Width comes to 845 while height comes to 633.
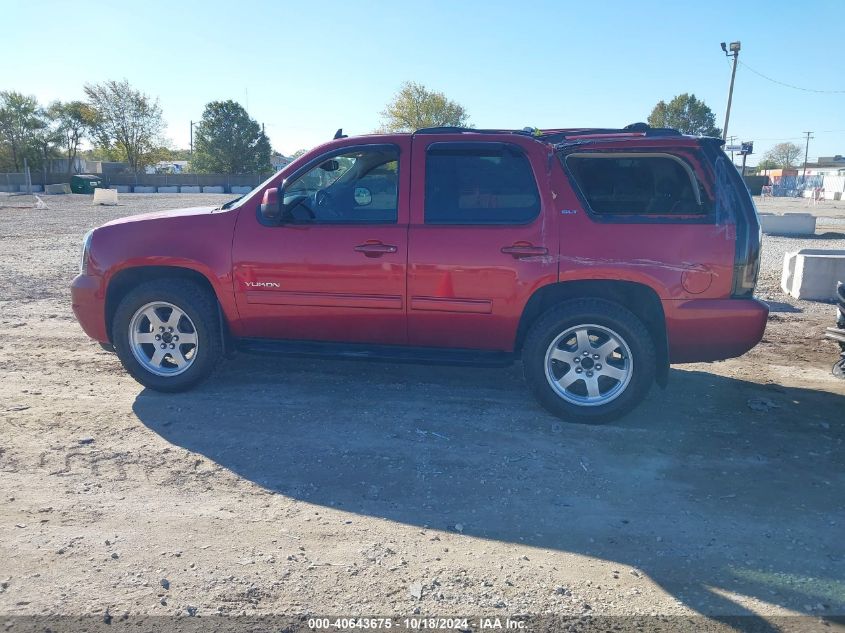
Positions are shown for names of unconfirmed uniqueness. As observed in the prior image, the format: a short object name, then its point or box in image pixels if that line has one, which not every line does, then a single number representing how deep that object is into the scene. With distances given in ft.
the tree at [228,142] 219.00
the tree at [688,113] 247.09
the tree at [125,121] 238.07
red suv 15.14
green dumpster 178.09
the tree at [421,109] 225.76
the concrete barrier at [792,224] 64.64
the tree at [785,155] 429.79
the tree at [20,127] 211.20
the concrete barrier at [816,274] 29.78
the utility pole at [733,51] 116.35
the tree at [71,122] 229.66
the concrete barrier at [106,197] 118.83
